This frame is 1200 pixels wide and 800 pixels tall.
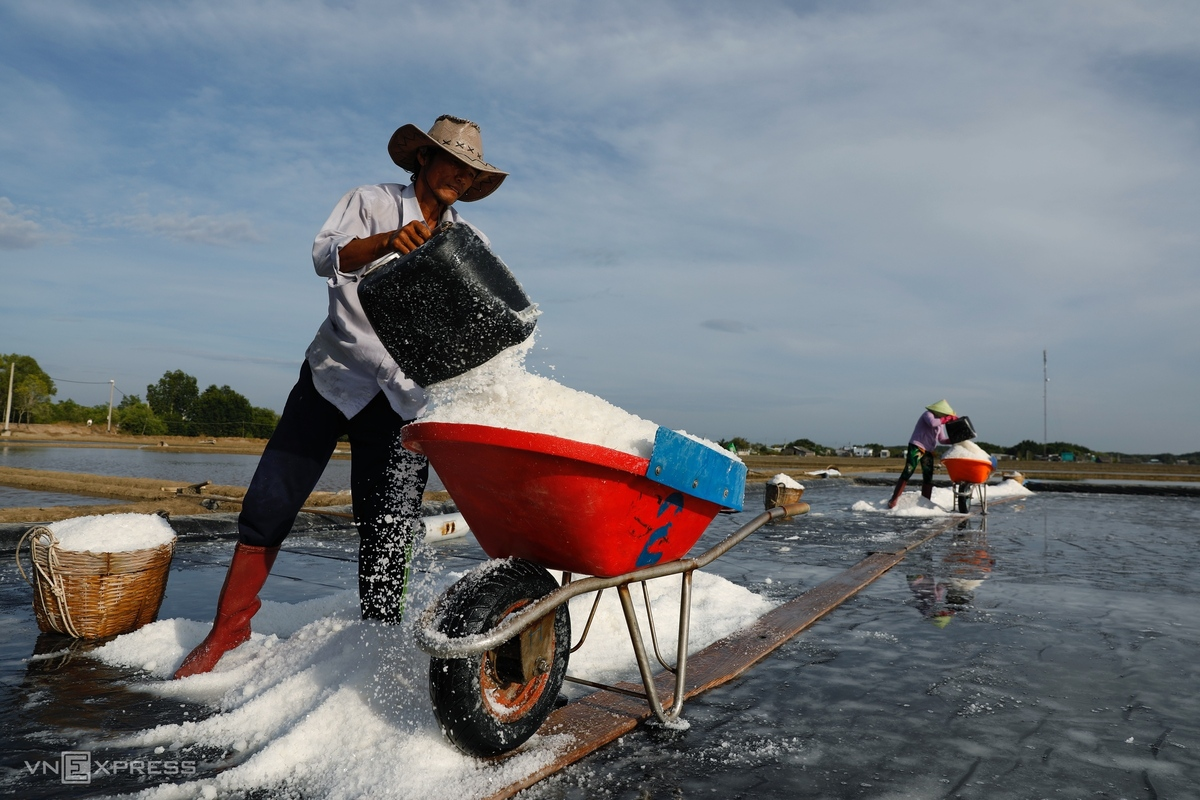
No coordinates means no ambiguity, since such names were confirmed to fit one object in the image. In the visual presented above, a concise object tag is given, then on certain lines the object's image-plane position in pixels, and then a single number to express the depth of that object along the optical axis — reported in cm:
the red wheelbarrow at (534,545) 179
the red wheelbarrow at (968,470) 923
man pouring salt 250
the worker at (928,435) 979
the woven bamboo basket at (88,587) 286
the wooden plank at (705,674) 208
